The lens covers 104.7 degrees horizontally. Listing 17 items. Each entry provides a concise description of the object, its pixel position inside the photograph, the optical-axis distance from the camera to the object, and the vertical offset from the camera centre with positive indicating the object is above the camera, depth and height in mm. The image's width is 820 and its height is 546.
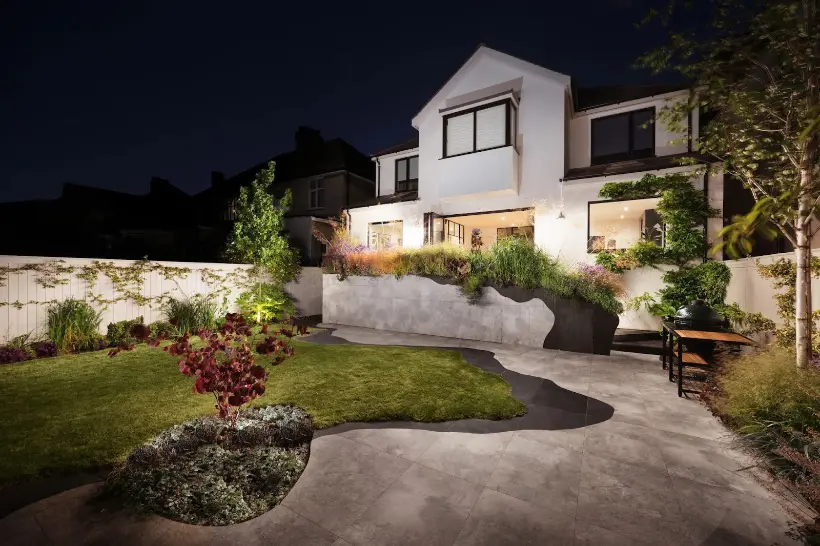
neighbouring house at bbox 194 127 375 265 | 17397 +5155
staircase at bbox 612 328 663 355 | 6352 -1456
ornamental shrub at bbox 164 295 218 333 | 8086 -1143
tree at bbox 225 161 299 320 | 10258 +1070
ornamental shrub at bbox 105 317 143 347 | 6848 -1406
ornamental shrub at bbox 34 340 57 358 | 5945 -1517
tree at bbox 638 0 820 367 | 3051 +2008
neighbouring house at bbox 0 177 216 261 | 21484 +3103
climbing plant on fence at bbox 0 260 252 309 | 6273 -158
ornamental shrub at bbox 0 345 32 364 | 5496 -1506
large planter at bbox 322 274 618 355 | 6453 -995
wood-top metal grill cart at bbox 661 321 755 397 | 3842 -801
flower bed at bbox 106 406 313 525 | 1979 -1463
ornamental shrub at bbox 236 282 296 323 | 9829 -1046
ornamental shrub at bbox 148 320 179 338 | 7387 -1389
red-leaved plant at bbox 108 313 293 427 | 2512 -820
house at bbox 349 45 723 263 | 9406 +3853
